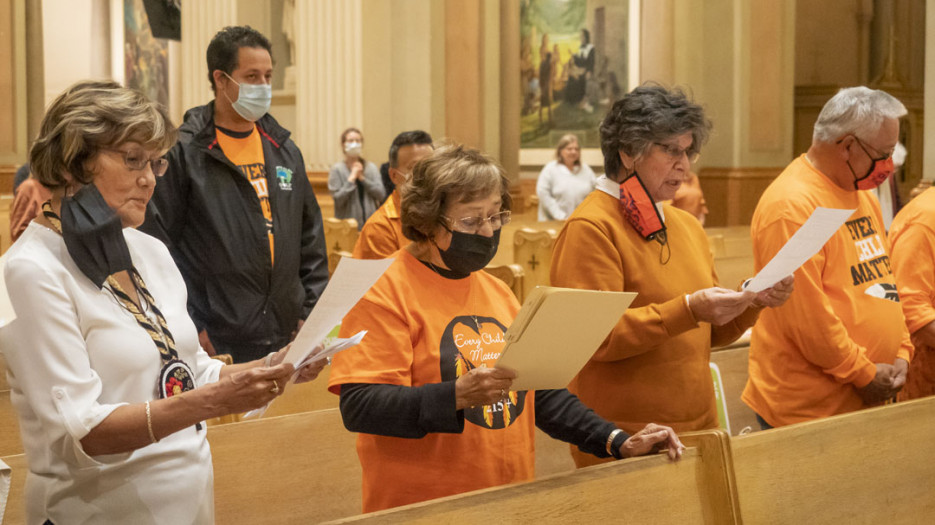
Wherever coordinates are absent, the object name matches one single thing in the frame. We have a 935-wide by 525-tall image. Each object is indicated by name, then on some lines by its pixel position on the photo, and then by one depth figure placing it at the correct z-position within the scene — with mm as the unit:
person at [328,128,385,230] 7438
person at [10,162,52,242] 3762
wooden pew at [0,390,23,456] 3021
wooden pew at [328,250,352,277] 6278
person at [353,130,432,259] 3799
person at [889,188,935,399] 3604
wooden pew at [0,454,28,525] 2447
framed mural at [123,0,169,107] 17203
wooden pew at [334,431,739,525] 1923
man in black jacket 3447
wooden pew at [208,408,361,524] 2768
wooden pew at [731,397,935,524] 2443
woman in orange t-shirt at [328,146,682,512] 2080
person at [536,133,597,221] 9875
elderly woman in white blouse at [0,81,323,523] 1734
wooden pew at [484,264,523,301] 4922
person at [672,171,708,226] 9445
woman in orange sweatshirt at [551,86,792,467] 2654
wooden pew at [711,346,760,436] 4254
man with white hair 3049
